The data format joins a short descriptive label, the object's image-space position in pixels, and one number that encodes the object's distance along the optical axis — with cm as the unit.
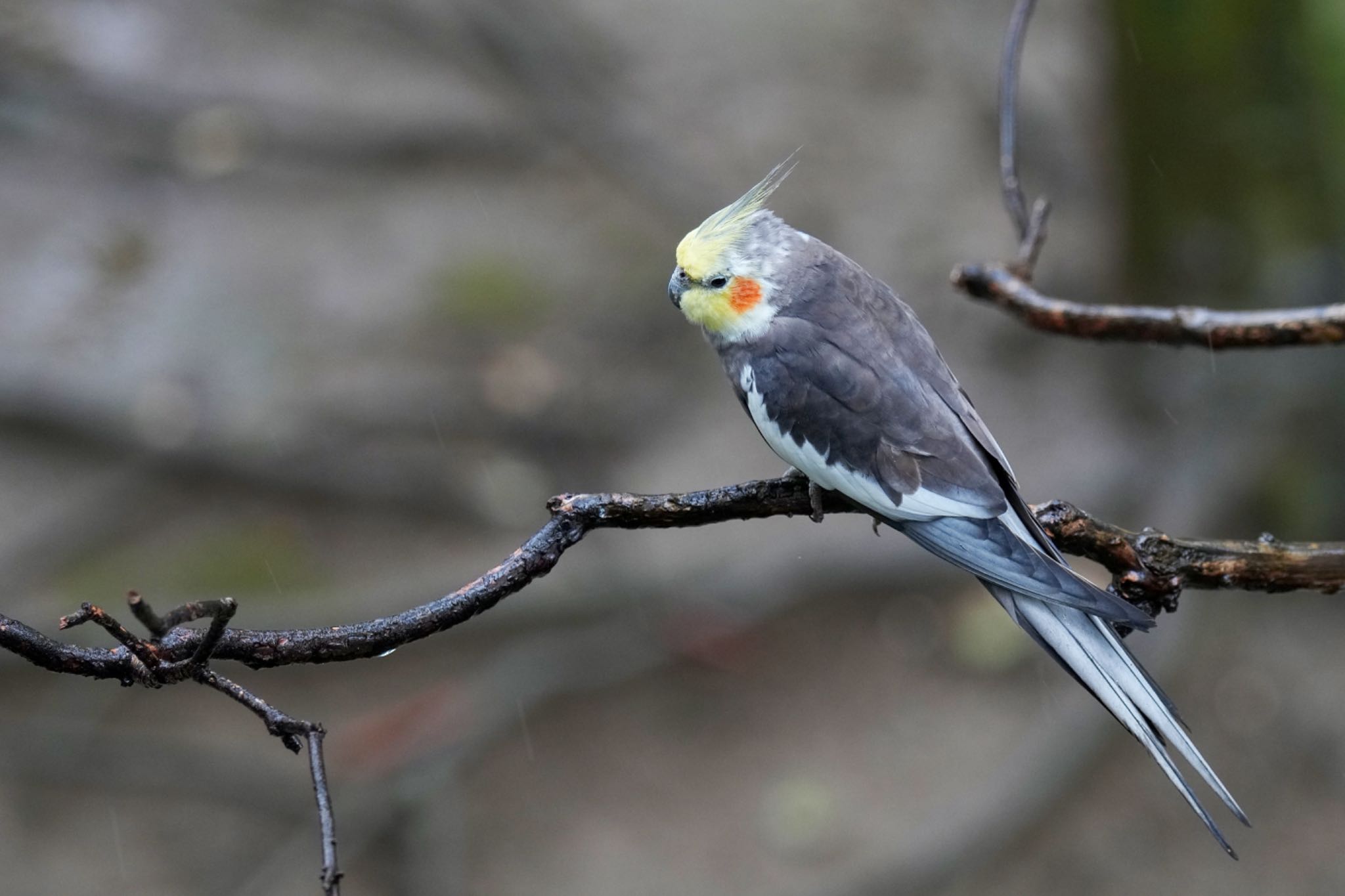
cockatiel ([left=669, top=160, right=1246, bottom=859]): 341
